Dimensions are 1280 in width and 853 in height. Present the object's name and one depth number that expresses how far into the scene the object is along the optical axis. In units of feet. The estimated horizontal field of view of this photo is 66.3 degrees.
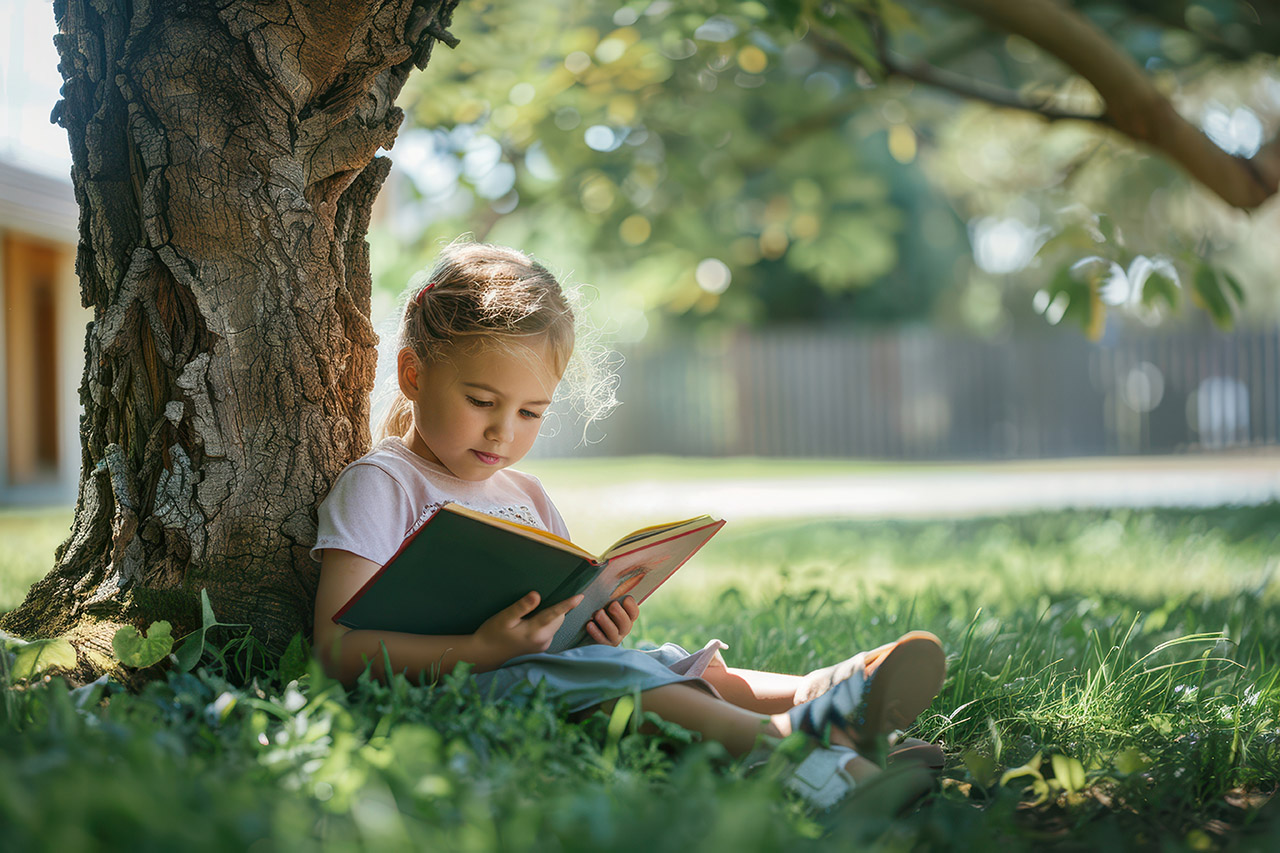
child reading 5.51
